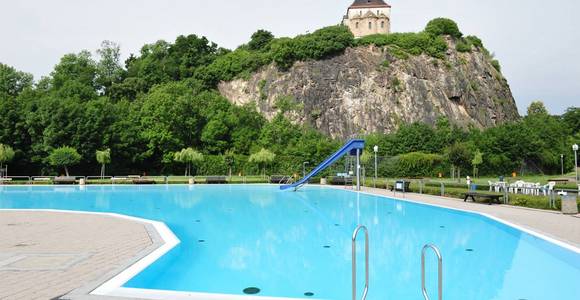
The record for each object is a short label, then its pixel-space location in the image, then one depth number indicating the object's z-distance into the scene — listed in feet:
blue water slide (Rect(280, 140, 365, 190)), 76.54
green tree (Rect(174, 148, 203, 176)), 112.57
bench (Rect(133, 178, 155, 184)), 94.48
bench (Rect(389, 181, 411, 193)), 64.85
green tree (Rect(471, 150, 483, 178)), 108.53
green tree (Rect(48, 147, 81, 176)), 102.12
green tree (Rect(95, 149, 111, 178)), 106.11
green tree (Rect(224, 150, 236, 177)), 119.14
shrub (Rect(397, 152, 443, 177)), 114.52
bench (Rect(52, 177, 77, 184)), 92.07
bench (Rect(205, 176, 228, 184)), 98.17
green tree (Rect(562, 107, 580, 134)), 201.16
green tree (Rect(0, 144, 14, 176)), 98.37
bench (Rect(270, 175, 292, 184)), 98.89
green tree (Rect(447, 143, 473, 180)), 88.48
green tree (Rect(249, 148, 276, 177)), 110.01
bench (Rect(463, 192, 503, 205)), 48.30
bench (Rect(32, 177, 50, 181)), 95.55
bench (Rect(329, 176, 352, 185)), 91.32
